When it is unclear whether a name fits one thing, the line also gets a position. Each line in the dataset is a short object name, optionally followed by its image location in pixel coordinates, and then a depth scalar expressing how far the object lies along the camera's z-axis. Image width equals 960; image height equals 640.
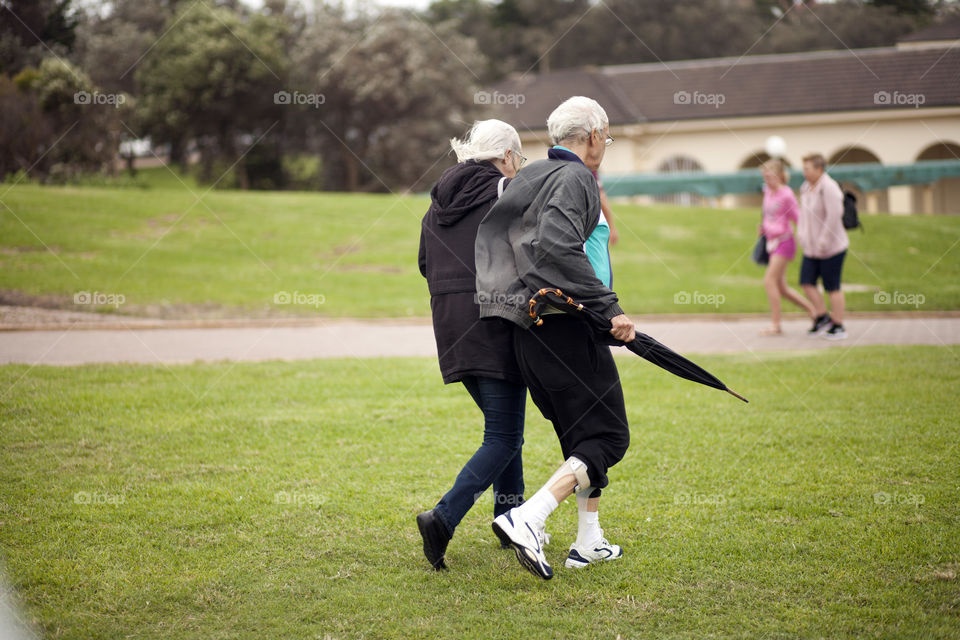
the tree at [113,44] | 33.81
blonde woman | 10.57
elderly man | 3.63
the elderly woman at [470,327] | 3.92
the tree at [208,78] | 32.59
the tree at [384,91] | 33.38
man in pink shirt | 10.10
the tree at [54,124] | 21.00
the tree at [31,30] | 18.00
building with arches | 31.67
